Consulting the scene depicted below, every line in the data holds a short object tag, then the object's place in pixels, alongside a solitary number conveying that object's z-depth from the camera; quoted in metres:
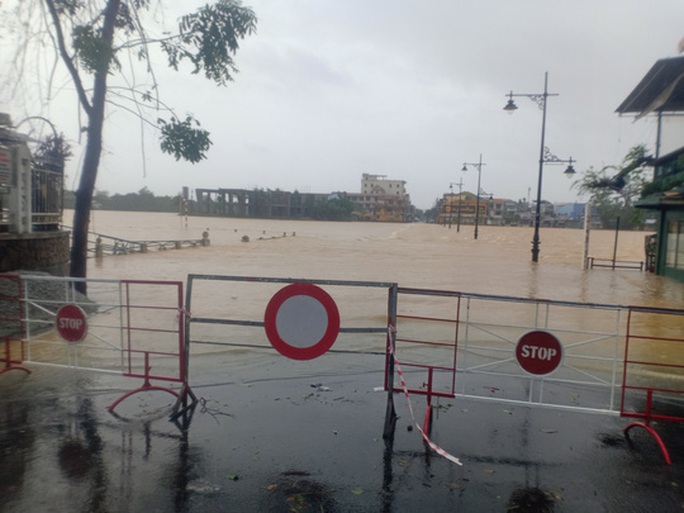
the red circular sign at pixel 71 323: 5.53
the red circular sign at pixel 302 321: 4.75
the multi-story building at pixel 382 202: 175.62
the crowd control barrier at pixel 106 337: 5.46
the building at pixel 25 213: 9.65
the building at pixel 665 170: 17.77
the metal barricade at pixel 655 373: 4.64
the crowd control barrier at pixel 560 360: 5.40
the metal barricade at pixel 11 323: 6.18
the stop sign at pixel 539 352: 4.81
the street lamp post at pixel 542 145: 25.05
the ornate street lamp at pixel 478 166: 51.44
